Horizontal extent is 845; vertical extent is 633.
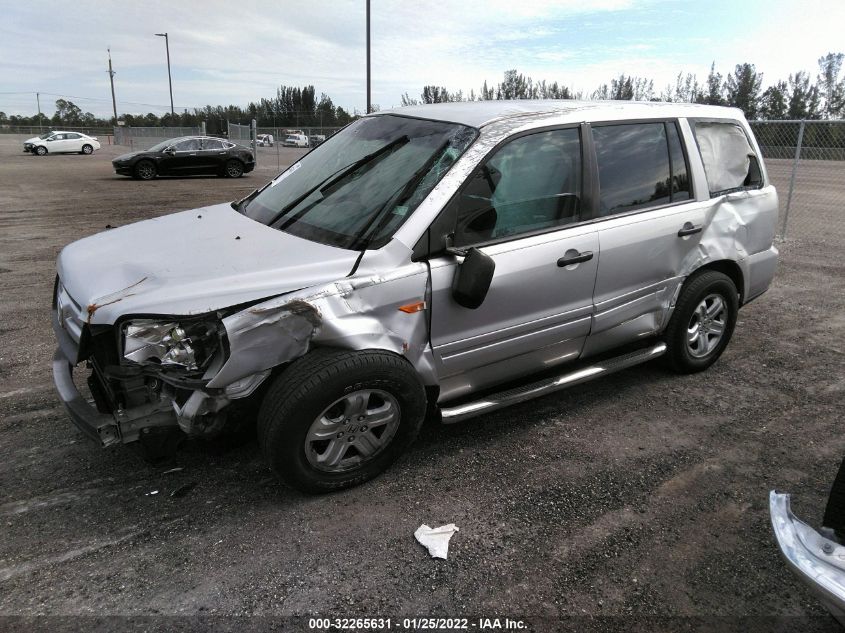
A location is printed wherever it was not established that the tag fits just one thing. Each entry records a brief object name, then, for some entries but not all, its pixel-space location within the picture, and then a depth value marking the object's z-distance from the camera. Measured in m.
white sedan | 33.19
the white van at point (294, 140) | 35.66
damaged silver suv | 2.73
